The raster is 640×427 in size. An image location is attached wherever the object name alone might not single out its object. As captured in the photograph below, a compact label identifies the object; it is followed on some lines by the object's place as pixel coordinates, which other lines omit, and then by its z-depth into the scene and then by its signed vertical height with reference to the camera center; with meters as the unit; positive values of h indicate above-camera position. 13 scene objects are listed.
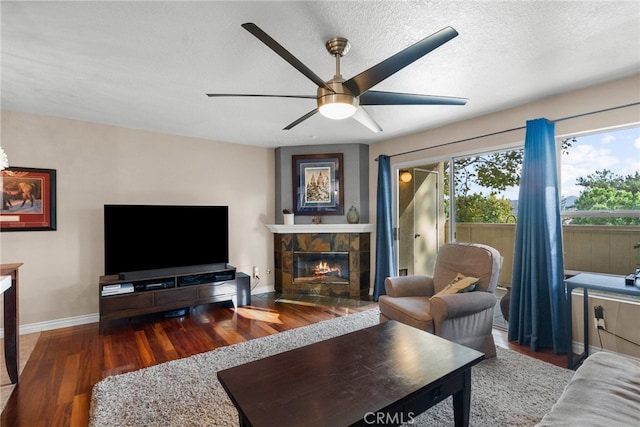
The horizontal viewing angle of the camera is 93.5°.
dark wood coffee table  1.23 -0.78
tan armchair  2.36 -0.72
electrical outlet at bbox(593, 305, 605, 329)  2.62 -0.89
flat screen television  3.41 -0.18
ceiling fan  1.39 +0.78
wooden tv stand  3.26 -0.85
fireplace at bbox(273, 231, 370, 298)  4.62 -0.70
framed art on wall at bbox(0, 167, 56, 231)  3.14 +0.27
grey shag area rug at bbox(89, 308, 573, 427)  1.82 -1.20
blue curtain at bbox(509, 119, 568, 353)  2.73 -0.32
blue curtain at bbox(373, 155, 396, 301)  4.35 -0.18
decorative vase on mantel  4.59 +0.04
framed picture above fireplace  4.73 +0.55
